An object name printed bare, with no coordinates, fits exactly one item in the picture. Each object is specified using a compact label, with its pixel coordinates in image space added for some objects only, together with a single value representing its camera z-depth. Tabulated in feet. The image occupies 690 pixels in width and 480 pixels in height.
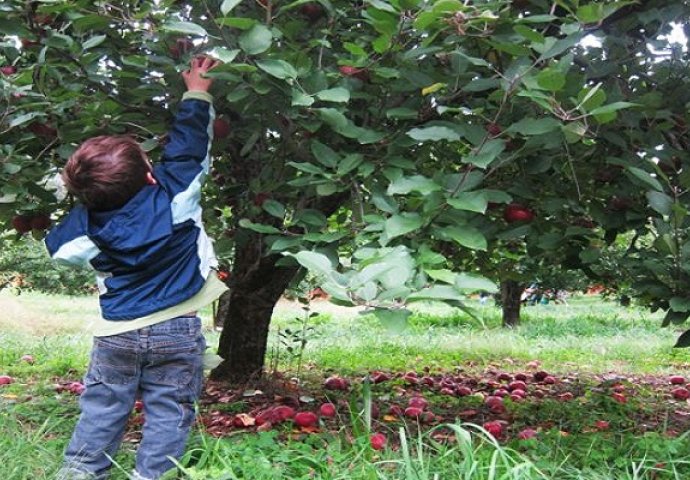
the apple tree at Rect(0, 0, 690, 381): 5.16
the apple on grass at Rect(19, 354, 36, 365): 16.11
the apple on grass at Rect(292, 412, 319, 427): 8.84
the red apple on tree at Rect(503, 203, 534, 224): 7.30
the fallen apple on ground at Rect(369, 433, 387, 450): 7.47
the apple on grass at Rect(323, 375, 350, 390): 12.28
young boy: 6.35
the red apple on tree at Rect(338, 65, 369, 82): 6.10
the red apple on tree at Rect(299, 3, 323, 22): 6.73
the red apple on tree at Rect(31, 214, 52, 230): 8.70
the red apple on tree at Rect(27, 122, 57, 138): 7.43
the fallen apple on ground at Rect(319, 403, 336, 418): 9.45
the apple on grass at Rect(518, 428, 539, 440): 8.46
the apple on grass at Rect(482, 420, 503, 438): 8.90
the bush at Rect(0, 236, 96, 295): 44.45
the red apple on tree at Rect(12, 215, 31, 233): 8.75
